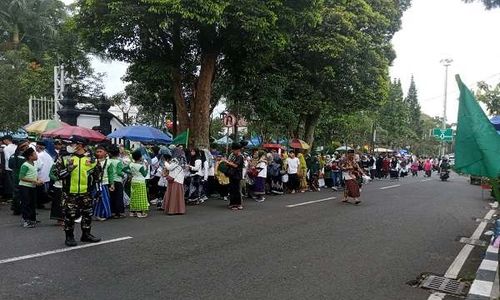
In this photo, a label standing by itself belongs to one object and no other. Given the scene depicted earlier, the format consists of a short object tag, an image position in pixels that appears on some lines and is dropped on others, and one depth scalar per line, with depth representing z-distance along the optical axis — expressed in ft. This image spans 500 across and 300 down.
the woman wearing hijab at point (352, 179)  50.26
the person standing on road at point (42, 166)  37.63
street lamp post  173.43
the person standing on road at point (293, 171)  61.21
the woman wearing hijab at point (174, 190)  39.27
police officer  25.90
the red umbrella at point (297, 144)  77.92
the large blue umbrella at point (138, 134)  53.11
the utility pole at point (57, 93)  64.54
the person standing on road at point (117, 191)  35.91
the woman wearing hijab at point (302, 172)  65.16
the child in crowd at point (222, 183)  50.06
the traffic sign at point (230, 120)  66.28
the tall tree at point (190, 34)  49.03
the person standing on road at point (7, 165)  41.24
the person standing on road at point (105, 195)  35.14
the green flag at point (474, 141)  20.39
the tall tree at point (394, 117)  213.46
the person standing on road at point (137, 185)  37.40
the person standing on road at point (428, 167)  129.29
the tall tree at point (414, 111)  298.21
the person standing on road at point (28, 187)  31.07
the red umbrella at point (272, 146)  83.31
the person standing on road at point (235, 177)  43.86
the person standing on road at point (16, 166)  34.92
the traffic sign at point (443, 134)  150.69
